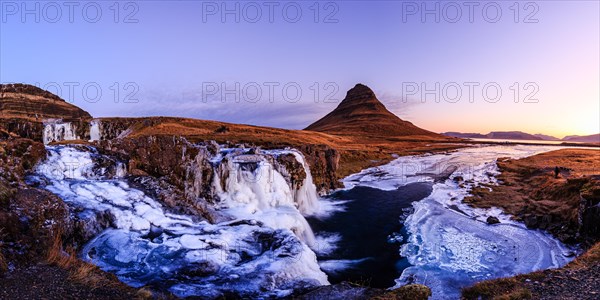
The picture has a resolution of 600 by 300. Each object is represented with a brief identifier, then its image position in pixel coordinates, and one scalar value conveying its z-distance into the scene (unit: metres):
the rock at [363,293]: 9.14
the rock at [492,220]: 24.34
